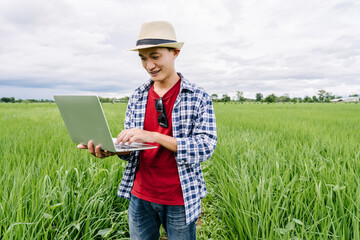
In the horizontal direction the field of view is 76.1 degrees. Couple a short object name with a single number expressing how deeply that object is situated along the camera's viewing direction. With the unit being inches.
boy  42.8
